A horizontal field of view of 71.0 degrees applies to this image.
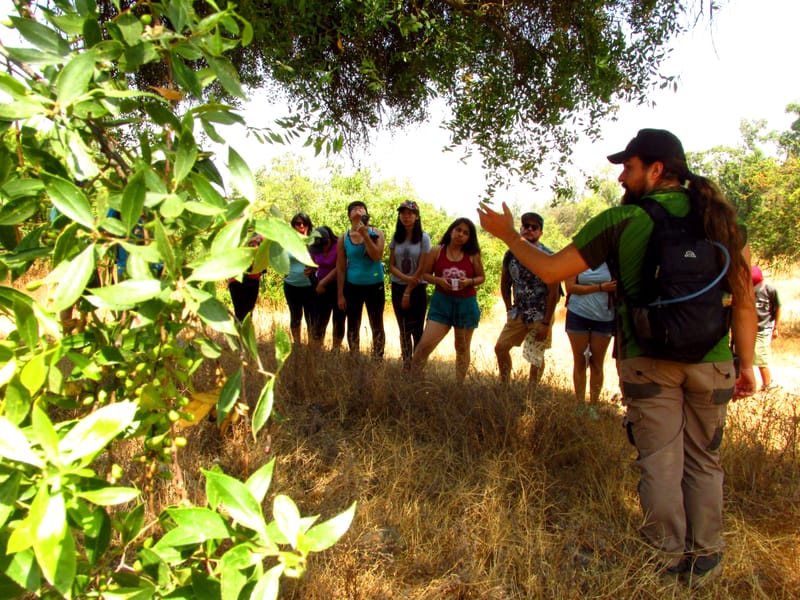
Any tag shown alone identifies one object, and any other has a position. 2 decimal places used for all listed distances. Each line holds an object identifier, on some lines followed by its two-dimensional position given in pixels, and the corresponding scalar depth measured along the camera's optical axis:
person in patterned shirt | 5.11
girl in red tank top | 5.34
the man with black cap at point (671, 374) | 2.52
